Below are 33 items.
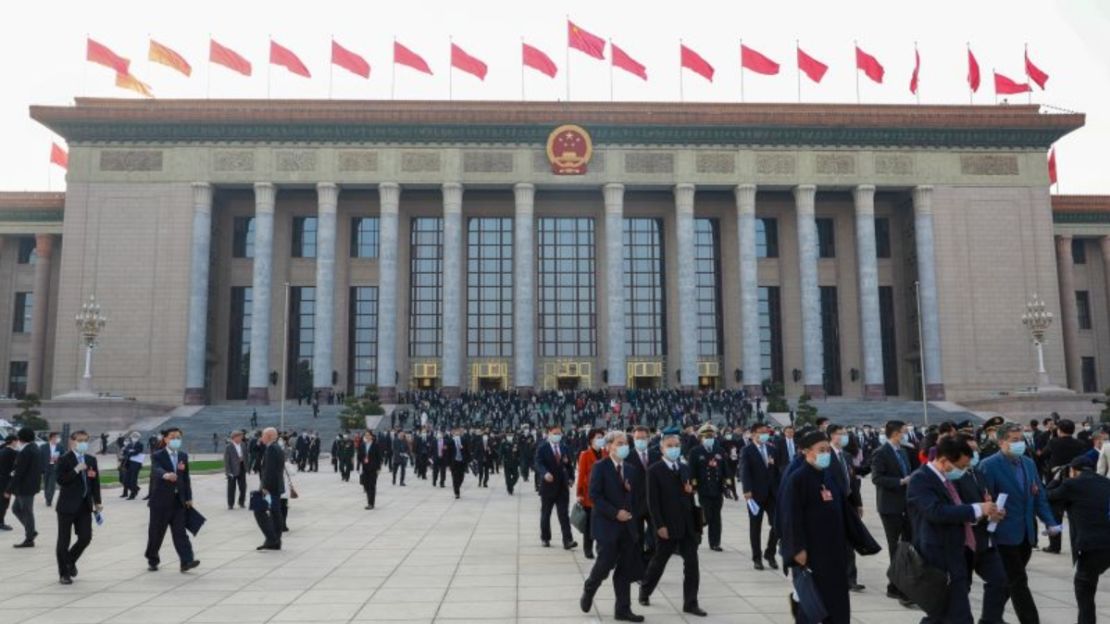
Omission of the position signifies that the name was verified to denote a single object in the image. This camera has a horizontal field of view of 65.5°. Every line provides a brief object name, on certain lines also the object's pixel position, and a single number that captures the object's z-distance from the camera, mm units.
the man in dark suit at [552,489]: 12930
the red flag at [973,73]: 47125
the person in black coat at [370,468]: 18344
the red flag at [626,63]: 46938
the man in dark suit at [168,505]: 10844
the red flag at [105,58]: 44000
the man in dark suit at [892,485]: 9312
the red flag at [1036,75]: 46938
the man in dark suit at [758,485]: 11062
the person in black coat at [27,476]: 12734
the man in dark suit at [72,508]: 10203
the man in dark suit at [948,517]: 6055
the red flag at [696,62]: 46969
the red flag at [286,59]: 45906
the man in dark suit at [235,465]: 18750
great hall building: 49188
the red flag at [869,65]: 47250
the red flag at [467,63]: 46750
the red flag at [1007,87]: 47594
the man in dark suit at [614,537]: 8156
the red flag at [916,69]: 47406
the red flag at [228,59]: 45781
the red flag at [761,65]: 46281
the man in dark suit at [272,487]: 12617
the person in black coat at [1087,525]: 7414
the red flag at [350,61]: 46188
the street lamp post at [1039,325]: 43688
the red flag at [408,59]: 45906
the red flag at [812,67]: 46781
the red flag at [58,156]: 54344
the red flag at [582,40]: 45750
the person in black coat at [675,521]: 8406
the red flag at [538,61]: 46500
